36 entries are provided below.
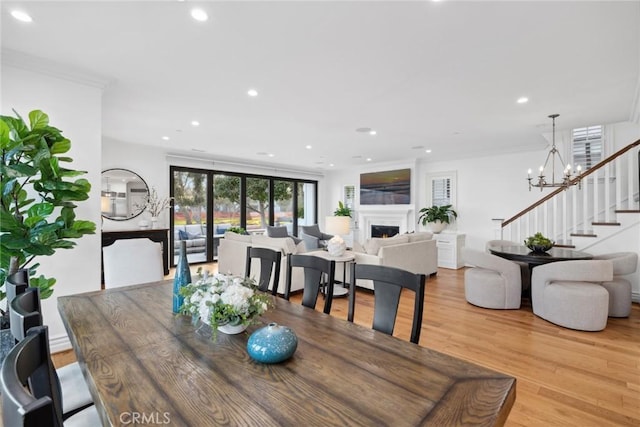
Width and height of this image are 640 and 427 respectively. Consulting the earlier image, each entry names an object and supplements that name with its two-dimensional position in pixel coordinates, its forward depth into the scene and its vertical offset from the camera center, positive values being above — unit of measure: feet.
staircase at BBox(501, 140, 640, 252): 13.52 +0.28
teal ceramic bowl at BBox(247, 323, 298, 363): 3.78 -1.66
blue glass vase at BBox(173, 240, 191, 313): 5.49 -1.22
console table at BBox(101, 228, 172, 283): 16.85 -1.43
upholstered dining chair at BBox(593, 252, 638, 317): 11.66 -2.79
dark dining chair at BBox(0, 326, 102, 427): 1.67 -1.13
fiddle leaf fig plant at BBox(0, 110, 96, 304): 6.68 +0.40
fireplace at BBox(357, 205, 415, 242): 25.84 -0.53
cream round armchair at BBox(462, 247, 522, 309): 12.80 -2.99
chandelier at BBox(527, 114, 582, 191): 13.50 +1.56
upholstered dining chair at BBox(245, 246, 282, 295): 7.40 -1.31
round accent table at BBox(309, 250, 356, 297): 14.16 -2.53
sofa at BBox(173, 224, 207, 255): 22.09 -1.82
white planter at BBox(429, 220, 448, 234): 23.15 -1.01
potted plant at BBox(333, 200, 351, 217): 28.74 +0.12
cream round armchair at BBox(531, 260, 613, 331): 10.46 -2.83
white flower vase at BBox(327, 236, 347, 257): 14.26 -1.61
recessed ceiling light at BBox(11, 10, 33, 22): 6.62 +4.29
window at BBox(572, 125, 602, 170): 16.10 +3.60
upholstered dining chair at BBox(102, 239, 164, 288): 8.80 -1.54
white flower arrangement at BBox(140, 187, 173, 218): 19.86 +0.50
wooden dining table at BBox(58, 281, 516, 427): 2.91 -1.91
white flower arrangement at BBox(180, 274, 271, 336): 4.27 -1.30
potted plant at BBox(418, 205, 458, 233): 23.05 -0.32
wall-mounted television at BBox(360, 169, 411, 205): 25.88 +2.22
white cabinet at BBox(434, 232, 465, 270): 21.80 -2.64
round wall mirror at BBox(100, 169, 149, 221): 18.52 +1.08
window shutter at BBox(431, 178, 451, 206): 24.26 +1.73
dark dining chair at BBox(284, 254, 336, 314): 6.24 -1.35
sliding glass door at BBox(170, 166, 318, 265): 22.43 +0.51
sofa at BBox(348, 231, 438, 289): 15.11 -2.11
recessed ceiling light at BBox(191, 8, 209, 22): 6.55 +4.27
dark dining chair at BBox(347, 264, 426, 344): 4.96 -1.37
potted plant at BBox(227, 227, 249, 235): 19.88 -1.19
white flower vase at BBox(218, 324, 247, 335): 4.65 -1.79
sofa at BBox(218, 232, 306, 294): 14.83 -2.14
